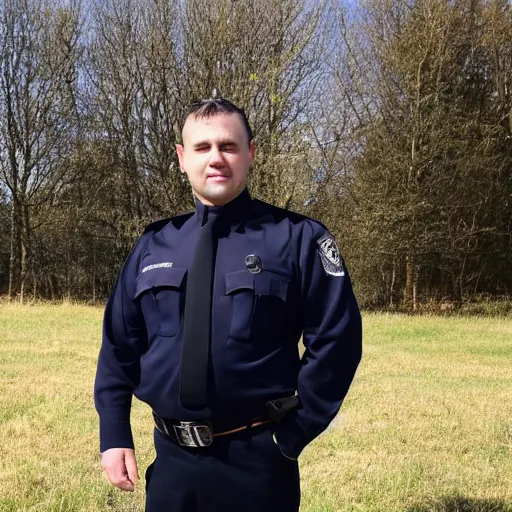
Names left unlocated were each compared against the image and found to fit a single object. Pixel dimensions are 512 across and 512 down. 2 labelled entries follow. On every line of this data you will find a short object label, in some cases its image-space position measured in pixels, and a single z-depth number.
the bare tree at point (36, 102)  18.50
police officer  1.73
